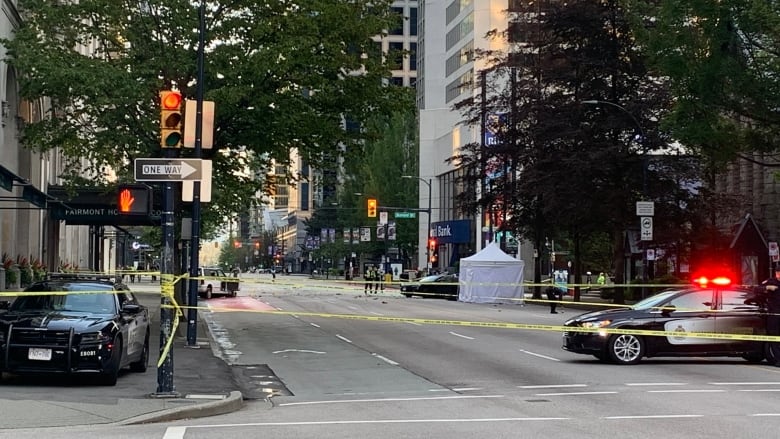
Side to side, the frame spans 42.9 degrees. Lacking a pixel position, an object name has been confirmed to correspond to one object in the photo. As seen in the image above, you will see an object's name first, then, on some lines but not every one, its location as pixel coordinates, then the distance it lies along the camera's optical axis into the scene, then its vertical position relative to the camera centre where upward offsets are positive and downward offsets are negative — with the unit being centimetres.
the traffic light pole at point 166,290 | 1313 -55
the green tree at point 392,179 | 10131 +761
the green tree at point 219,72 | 2303 +424
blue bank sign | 8600 +181
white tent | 4894 -108
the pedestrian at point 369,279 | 6039 -173
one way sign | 1344 +108
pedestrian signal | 1311 +65
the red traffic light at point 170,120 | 1329 +173
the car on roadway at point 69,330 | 1357 -115
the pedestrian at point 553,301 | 3791 -185
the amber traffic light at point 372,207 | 6638 +295
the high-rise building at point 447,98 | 8594 +1544
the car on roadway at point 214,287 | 5095 -207
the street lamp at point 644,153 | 3840 +415
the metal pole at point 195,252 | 2119 -7
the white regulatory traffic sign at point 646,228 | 3691 +94
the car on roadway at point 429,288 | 5609 -211
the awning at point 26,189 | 1866 +119
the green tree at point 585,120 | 4284 +592
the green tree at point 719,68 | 2511 +487
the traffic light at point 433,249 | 8398 +17
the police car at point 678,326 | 1814 -133
